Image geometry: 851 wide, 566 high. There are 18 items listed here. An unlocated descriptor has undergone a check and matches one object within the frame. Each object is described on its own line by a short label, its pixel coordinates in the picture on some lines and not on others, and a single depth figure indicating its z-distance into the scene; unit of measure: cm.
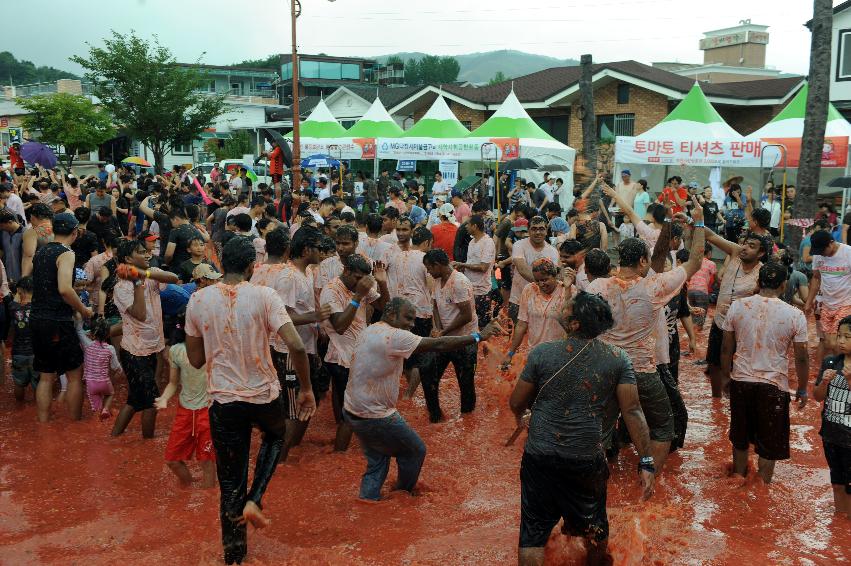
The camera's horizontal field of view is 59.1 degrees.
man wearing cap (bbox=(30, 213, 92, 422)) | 716
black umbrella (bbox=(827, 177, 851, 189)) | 1602
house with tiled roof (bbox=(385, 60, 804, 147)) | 2798
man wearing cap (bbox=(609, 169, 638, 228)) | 1738
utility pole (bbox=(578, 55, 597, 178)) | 2030
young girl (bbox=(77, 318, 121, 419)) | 741
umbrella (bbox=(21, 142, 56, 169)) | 1886
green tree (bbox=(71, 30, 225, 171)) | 3559
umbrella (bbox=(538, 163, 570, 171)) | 2255
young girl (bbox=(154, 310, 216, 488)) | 566
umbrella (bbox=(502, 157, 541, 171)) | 2085
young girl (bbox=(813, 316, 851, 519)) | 501
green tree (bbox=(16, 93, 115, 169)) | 3931
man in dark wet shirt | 399
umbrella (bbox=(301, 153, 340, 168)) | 2500
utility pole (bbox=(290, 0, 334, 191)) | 2005
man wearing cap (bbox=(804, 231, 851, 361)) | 859
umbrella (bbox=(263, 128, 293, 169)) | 1897
